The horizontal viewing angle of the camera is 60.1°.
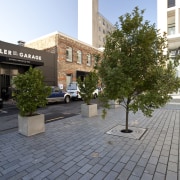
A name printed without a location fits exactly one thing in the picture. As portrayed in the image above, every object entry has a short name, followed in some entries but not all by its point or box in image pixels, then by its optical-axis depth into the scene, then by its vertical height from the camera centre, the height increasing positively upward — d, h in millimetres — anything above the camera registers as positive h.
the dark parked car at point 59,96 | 13266 -779
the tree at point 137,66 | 4270 +653
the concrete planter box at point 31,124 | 5106 -1251
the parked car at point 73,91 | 16234 -358
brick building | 18812 +4590
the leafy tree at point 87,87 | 8258 +33
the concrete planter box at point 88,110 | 8094 -1182
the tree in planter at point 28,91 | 5074 -121
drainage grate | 5020 -1548
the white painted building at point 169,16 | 19406 +9522
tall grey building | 50688 +22013
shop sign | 13767 +3189
